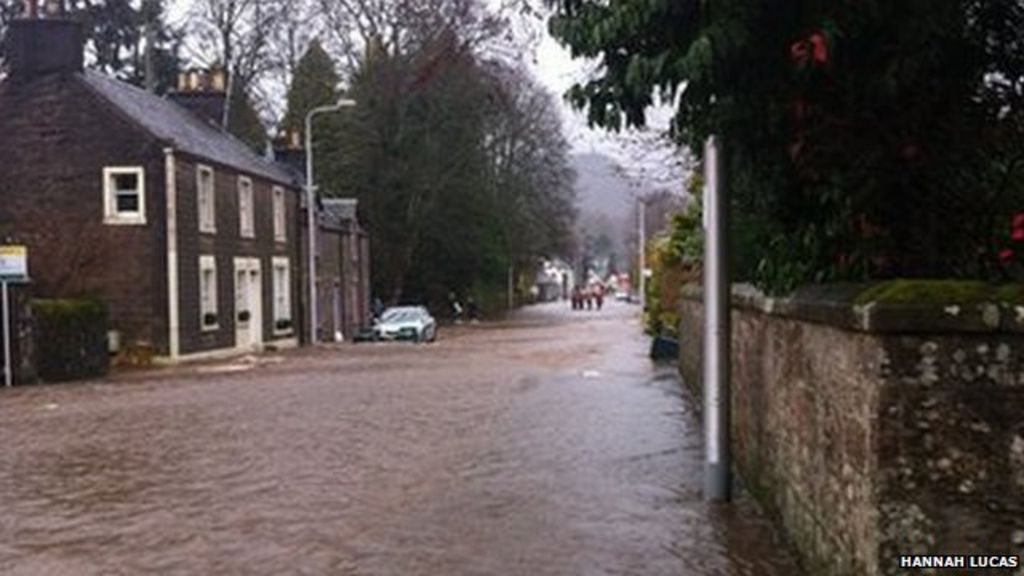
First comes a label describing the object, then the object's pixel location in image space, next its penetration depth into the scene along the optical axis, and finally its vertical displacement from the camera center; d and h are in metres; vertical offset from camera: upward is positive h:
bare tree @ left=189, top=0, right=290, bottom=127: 66.44 +11.17
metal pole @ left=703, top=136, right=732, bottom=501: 10.60 -0.66
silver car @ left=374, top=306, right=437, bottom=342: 53.34 -2.05
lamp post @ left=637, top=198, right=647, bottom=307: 70.94 +2.21
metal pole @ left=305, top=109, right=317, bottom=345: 49.84 +1.03
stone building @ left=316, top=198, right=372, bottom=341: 56.50 +0.01
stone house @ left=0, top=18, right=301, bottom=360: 37.91 +2.23
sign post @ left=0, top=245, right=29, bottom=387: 29.47 +0.02
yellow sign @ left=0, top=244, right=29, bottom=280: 29.42 +0.30
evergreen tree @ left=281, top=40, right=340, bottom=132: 69.25 +9.25
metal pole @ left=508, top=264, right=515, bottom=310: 96.04 -1.26
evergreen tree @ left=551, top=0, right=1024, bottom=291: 6.92 +0.85
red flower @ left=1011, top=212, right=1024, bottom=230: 6.62 +0.19
